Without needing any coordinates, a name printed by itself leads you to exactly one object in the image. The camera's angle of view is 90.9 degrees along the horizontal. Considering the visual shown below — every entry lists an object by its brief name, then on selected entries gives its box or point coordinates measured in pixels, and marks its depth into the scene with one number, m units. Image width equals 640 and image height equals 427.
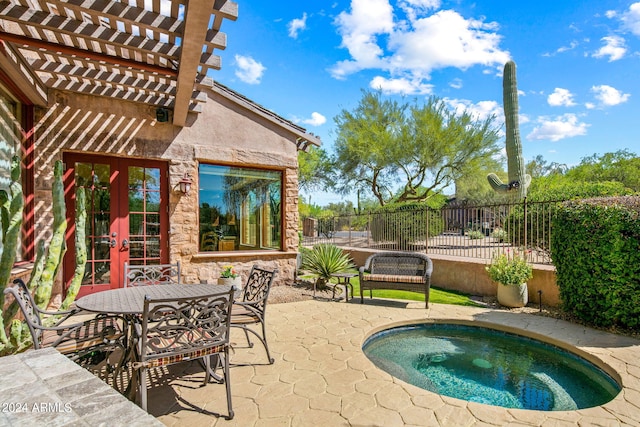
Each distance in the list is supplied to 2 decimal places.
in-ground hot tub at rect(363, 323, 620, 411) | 2.94
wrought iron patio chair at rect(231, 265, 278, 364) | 3.29
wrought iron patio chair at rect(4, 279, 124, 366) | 2.36
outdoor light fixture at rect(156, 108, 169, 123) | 5.78
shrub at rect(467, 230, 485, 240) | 7.82
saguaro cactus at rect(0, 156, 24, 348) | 2.71
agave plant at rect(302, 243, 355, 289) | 6.86
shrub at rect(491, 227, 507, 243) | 7.44
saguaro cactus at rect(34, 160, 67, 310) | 2.90
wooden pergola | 3.17
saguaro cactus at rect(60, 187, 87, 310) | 3.14
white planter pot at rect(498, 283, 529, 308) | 5.48
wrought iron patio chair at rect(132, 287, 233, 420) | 2.17
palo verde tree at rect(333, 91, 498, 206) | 14.27
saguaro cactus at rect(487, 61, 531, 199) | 11.41
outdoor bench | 5.45
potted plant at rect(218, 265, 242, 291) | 6.11
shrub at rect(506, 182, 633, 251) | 6.14
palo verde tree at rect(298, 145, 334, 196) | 18.78
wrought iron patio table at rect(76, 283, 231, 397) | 2.45
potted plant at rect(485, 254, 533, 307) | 5.48
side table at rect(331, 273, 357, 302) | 5.92
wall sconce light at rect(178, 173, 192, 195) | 5.93
